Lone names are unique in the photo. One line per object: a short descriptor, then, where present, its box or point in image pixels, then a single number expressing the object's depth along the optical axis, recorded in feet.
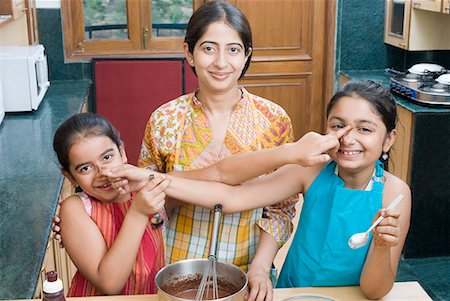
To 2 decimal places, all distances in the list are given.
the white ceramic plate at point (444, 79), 11.25
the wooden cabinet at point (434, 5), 11.44
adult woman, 5.38
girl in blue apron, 4.78
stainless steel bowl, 4.15
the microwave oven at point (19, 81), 10.98
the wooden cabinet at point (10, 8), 10.19
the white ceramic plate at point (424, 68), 12.23
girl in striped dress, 4.58
